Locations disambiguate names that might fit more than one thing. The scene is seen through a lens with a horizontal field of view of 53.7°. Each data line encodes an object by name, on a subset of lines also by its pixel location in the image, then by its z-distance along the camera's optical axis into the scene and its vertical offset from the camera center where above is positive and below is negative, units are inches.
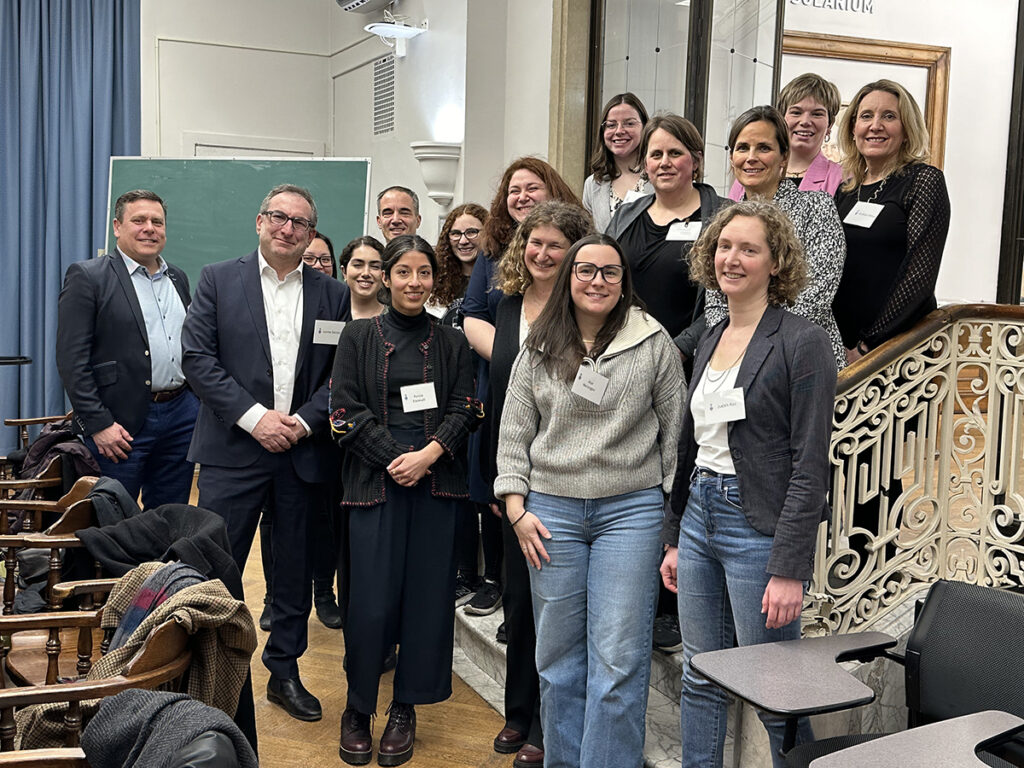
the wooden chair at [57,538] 101.5 -26.5
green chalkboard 260.2 +20.5
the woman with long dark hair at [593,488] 96.7 -18.8
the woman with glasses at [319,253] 175.5 +5.9
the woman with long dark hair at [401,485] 117.2 -22.8
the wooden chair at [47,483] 135.7 -28.1
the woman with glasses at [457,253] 152.4 +5.8
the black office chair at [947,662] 76.3 -27.7
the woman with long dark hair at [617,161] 140.0 +19.1
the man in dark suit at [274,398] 126.9 -14.3
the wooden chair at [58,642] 87.4 -34.5
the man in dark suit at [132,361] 150.9 -12.4
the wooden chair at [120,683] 69.7 -28.3
